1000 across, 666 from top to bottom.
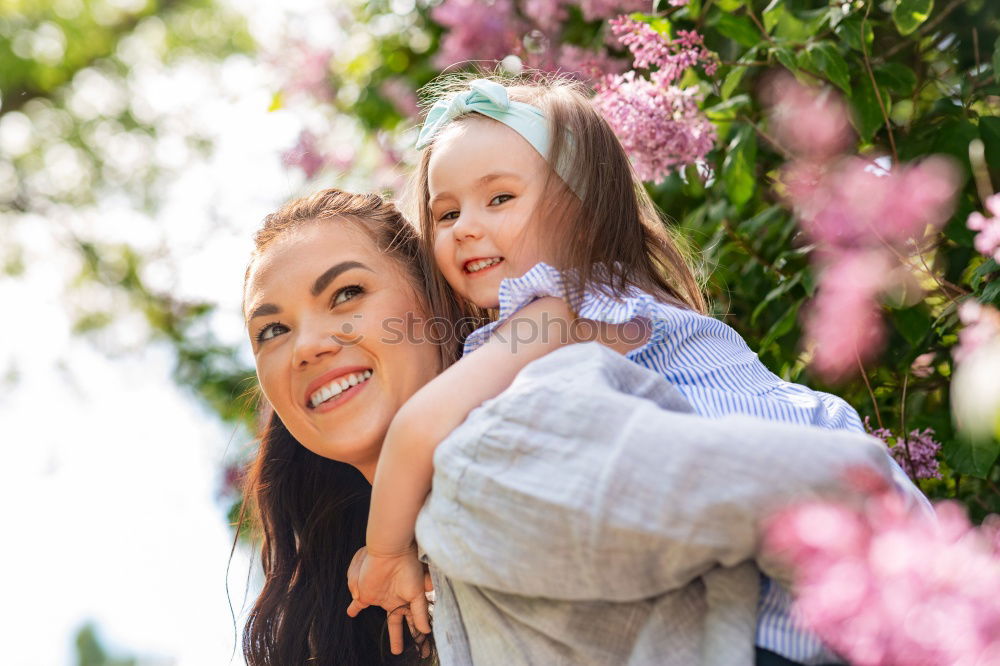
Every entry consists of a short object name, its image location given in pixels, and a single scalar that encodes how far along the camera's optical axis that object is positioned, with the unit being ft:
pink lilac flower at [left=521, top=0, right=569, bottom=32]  9.59
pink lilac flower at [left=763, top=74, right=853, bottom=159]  7.31
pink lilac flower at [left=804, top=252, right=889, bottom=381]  5.82
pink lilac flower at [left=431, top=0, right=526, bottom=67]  9.73
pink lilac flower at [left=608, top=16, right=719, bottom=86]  7.64
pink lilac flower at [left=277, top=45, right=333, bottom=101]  11.69
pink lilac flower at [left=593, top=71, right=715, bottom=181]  7.45
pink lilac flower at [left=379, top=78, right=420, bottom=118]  10.88
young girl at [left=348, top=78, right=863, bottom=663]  4.75
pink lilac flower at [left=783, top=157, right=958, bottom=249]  6.22
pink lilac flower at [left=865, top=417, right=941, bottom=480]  6.77
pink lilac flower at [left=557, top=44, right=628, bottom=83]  8.61
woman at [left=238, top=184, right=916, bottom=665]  3.50
